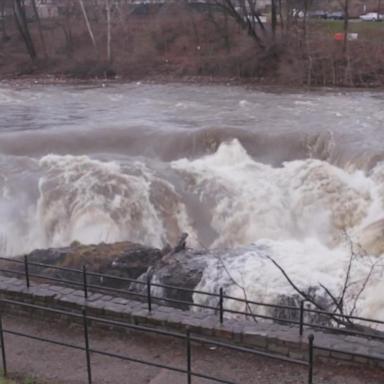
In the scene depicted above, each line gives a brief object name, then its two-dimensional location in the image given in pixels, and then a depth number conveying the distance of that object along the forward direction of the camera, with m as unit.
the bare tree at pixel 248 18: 40.34
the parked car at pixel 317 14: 45.31
